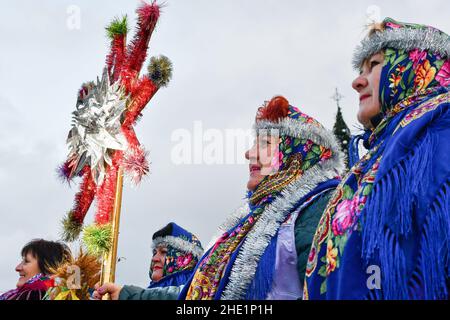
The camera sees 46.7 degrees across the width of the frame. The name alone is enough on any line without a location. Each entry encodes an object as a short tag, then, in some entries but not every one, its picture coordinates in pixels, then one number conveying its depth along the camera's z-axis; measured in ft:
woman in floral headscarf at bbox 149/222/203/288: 17.37
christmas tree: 46.98
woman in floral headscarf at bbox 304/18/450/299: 4.54
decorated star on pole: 11.23
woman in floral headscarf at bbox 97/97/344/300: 7.52
